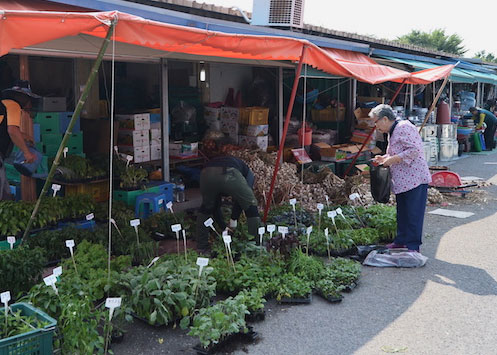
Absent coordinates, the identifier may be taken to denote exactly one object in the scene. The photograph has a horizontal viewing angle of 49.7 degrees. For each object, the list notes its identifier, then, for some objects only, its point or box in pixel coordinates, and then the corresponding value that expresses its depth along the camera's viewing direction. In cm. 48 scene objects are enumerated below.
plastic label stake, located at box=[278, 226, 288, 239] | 599
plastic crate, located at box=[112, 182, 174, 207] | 805
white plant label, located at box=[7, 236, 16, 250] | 519
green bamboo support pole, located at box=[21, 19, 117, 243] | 425
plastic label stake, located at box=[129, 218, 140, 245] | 584
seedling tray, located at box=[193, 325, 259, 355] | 420
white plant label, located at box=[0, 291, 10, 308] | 379
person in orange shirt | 648
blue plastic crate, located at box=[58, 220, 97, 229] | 681
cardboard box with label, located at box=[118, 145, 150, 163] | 876
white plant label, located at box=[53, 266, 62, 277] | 426
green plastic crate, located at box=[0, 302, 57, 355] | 344
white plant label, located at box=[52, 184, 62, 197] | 664
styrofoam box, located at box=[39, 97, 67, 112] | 808
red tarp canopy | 395
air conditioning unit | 1062
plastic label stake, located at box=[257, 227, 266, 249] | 595
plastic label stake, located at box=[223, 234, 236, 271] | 539
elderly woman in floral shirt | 659
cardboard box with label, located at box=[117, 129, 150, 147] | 873
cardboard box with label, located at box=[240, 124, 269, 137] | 1129
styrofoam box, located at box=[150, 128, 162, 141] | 906
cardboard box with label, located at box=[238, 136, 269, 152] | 1127
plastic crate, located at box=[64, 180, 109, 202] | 760
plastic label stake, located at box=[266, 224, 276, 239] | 601
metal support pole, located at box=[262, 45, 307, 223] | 637
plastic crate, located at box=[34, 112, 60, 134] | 763
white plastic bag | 652
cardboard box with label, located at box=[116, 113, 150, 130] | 873
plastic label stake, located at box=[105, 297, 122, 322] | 403
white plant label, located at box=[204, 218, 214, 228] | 615
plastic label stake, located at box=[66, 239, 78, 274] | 498
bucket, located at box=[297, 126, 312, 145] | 1208
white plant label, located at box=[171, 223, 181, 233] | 560
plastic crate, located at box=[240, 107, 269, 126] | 1128
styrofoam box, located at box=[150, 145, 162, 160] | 910
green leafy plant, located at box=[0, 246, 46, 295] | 446
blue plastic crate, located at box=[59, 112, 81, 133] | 780
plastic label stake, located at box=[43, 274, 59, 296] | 405
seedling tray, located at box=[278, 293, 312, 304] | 530
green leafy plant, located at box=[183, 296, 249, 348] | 417
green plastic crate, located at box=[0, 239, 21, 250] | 595
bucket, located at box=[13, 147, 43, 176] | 689
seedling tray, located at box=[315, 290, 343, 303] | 535
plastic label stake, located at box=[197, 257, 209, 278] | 465
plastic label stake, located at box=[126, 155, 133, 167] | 789
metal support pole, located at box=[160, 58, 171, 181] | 878
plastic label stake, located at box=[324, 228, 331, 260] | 636
